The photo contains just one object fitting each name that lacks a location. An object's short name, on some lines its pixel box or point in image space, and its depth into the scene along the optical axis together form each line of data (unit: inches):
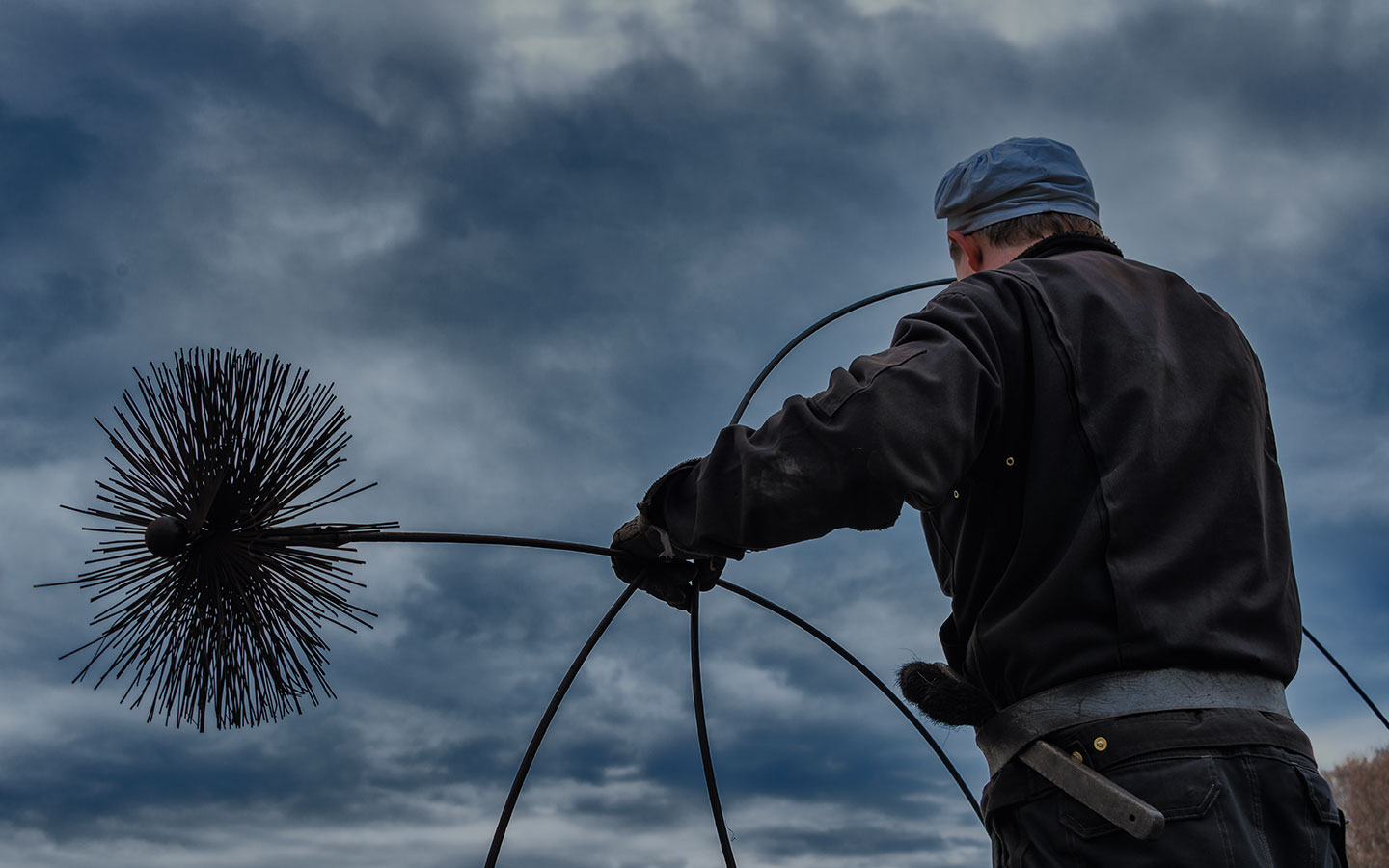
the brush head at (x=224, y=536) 95.2
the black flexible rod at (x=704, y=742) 107.8
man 72.8
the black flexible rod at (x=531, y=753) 100.0
